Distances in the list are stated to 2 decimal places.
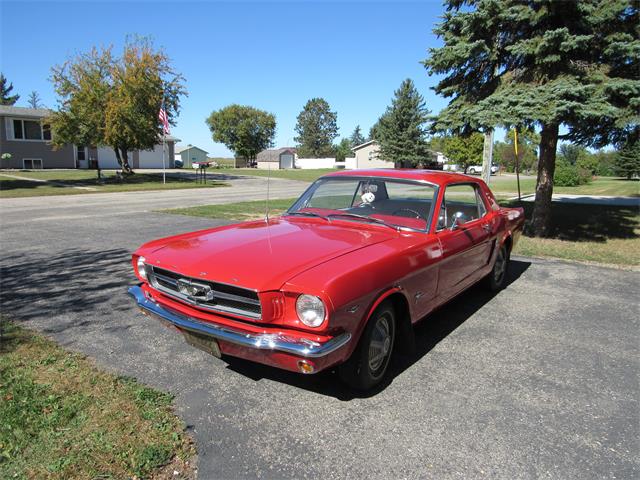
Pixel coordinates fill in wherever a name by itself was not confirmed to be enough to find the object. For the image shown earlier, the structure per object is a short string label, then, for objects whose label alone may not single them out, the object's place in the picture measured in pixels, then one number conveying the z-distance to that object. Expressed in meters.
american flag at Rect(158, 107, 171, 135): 24.26
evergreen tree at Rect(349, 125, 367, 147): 134.00
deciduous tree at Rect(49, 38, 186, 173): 25.28
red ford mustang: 2.81
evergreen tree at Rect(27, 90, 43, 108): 97.61
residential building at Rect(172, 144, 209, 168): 67.56
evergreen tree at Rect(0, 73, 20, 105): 73.14
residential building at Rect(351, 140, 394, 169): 62.31
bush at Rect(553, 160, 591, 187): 28.08
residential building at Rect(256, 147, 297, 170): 77.12
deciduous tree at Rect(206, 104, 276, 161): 78.62
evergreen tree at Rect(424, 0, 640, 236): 7.54
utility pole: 13.77
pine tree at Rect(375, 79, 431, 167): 48.38
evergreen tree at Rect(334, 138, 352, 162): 107.88
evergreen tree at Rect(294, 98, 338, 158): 120.50
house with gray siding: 35.16
